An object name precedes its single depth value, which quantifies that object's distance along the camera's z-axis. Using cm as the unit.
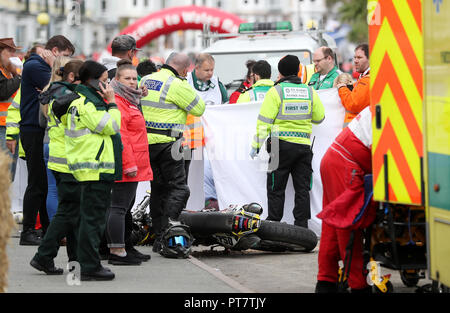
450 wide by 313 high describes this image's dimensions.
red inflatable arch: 2911
